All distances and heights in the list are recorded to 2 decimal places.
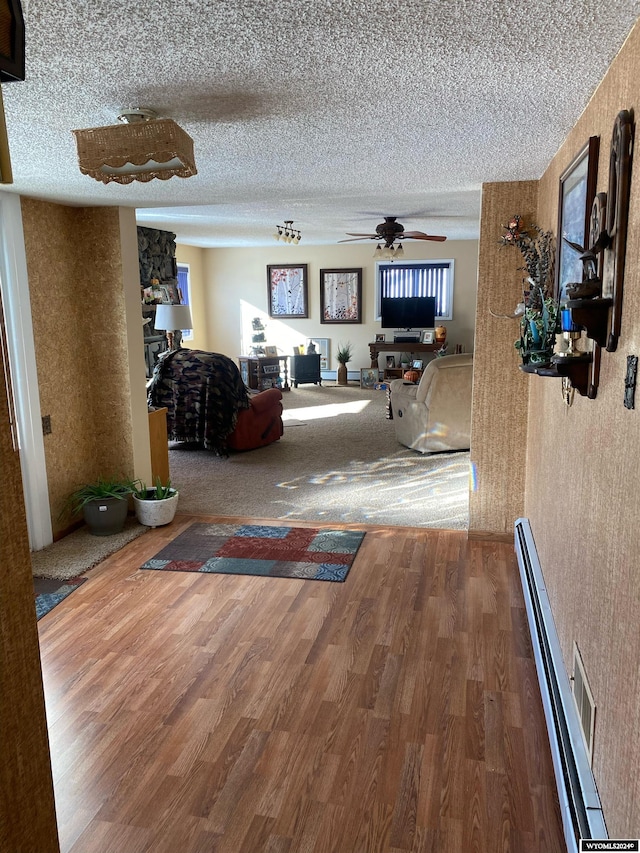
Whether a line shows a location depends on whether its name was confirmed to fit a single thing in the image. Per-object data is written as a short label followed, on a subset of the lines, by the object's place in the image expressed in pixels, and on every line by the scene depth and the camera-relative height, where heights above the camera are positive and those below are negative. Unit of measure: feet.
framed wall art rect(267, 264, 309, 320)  34.96 +1.56
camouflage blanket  20.63 -2.30
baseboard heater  5.59 -4.18
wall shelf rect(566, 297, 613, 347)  5.63 -0.02
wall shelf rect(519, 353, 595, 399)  6.54 -0.58
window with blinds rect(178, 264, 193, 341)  33.27 +1.79
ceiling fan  19.89 +2.63
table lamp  25.70 +0.18
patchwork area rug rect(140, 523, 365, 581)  12.42 -4.63
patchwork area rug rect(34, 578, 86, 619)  11.03 -4.67
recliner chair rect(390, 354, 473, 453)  20.33 -2.80
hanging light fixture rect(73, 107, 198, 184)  7.04 +1.90
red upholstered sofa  21.54 -3.41
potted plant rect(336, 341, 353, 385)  34.40 -2.03
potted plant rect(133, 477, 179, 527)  14.64 -4.04
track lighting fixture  21.47 +2.82
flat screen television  33.04 +0.24
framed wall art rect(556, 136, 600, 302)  6.87 +1.24
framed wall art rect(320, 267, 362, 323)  34.40 +1.20
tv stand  32.68 -1.49
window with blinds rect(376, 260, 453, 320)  33.50 +1.84
